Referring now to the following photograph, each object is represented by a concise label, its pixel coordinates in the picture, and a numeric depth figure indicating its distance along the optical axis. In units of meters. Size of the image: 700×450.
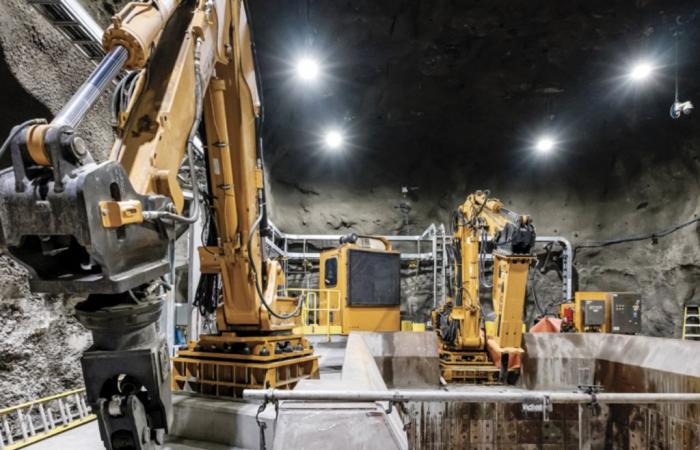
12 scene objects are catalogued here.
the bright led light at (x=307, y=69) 11.30
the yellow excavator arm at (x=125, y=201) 1.16
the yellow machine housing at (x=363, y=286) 8.59
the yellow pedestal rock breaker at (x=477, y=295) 6.79
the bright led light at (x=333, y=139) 13.97
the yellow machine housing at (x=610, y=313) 9.30
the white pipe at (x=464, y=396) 2.06
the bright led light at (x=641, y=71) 11.11
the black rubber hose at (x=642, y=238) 11.20
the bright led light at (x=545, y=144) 13.59
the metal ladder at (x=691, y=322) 10.18
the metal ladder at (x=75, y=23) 3.54
